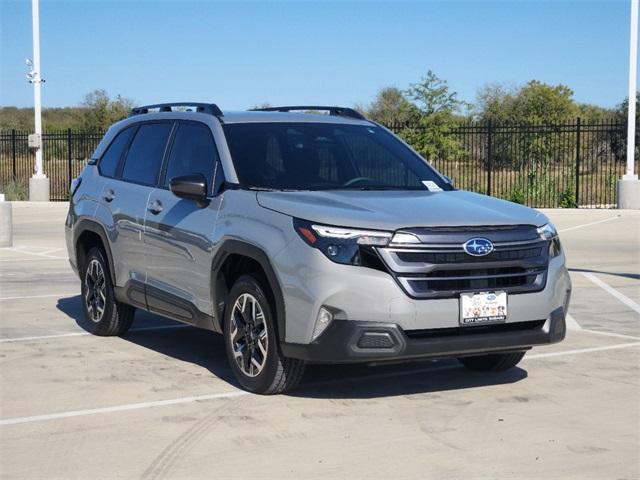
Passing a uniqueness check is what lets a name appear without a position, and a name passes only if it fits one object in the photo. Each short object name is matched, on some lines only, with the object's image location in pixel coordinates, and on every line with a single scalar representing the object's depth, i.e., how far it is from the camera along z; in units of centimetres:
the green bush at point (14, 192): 3241
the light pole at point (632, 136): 2481
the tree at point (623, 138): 4541
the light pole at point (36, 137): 3108
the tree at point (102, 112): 6125
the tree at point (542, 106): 5566
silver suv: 635
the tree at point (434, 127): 3170
